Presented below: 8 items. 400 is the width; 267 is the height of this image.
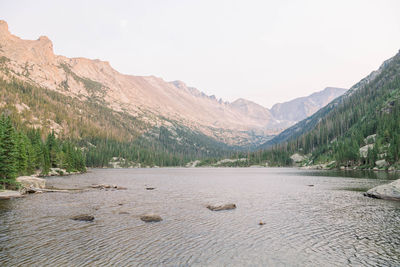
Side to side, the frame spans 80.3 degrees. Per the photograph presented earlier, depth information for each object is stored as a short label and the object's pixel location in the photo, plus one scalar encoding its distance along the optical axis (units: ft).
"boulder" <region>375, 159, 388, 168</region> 387.51
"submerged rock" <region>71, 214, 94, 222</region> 102.72
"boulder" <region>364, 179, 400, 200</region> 146.72
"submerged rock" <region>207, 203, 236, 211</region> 127.65
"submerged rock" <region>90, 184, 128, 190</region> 218.65
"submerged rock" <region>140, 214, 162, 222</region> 103.34
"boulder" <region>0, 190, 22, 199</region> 151.43
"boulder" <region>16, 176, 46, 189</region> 186.10
